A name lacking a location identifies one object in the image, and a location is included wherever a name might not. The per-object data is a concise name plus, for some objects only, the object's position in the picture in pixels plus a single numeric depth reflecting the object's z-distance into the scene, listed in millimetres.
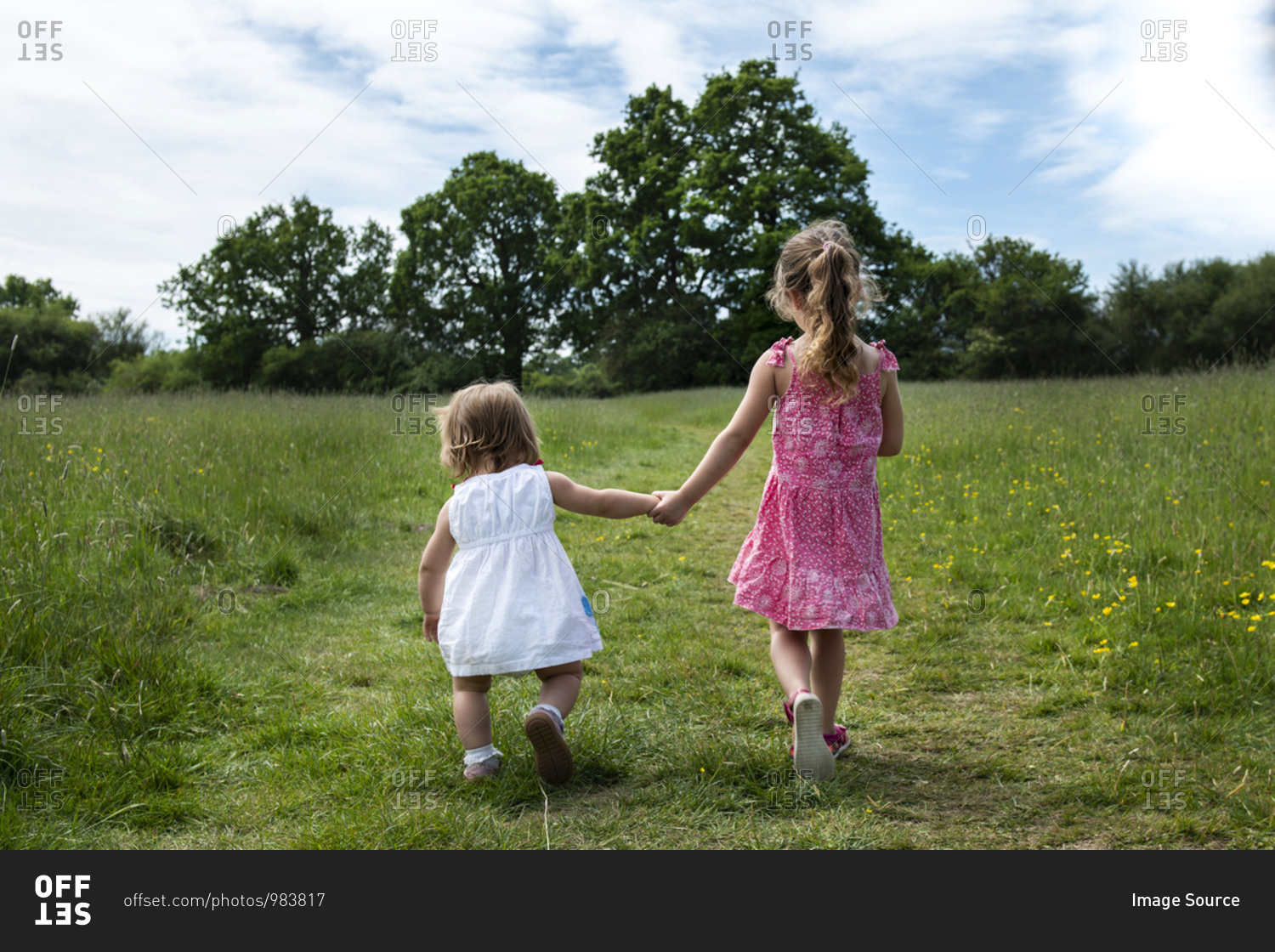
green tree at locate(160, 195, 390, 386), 22703
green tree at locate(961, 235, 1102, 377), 34062
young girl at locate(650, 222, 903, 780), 2949
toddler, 2807
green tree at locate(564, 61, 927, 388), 28375
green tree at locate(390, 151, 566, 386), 23828
